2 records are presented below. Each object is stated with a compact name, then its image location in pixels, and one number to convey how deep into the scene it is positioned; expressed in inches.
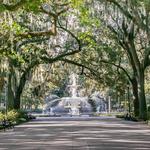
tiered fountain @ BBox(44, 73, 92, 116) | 3159.5
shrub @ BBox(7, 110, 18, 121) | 1417.1
